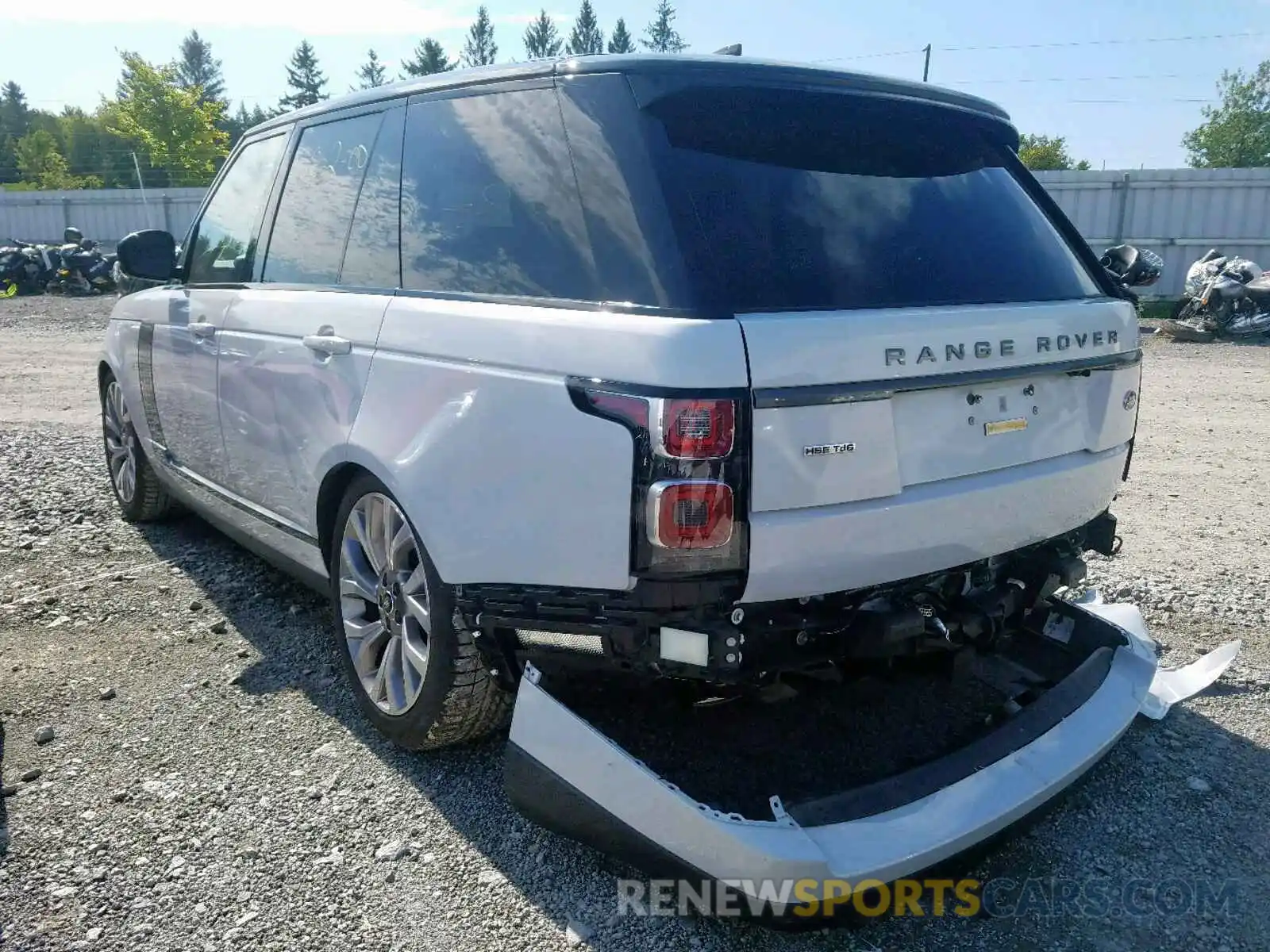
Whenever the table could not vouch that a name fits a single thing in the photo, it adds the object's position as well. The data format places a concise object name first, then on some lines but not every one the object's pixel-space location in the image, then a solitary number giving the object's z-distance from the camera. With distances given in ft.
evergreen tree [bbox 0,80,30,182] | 273.29
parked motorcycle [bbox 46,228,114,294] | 73.97
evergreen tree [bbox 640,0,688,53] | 266.16
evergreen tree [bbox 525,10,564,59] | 273.54
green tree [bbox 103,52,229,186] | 181.06
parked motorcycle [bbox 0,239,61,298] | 74.90
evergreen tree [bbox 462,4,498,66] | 276.00
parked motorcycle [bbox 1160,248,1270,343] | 48.42
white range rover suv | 7.09
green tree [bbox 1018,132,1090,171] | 226.17
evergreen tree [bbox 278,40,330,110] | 280.51
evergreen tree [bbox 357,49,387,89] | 271.90
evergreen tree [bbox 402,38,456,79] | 239.09
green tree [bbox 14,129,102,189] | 209.97
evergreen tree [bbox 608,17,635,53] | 268.62
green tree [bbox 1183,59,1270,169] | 195.72
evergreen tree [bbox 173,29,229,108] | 302.25
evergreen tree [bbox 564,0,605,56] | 270.26
